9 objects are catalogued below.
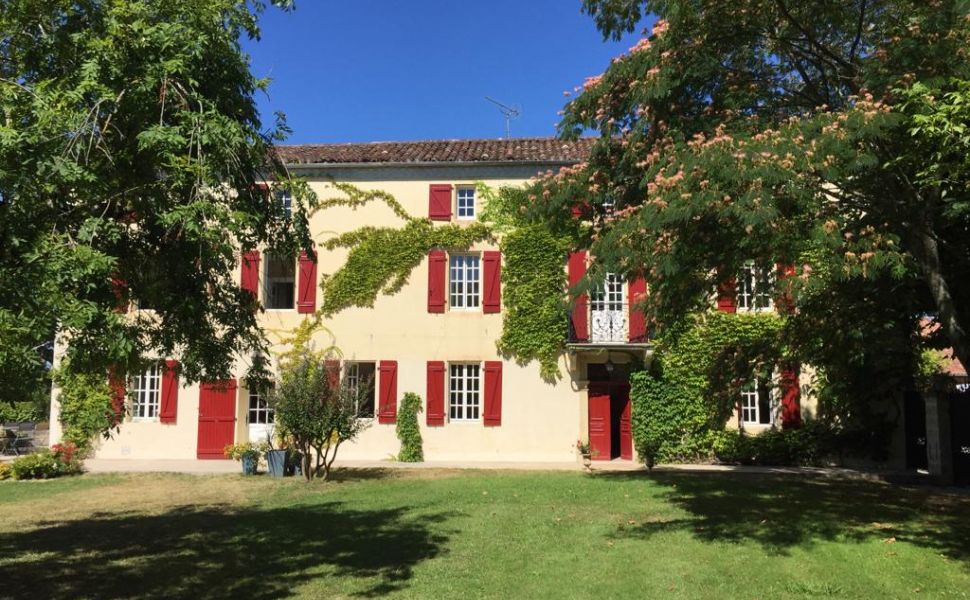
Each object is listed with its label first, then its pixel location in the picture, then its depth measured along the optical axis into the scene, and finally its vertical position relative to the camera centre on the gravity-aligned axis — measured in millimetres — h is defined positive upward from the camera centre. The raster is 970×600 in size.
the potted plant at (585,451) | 16906 -1829
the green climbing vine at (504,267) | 18219 +3045
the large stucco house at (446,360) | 18141 +480
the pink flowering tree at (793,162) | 6957 +2418
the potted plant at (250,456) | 15570 -1749
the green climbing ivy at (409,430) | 17906 -1330
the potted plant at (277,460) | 15188 -1785
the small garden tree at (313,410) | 13906 -644
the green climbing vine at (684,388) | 17438 -234
